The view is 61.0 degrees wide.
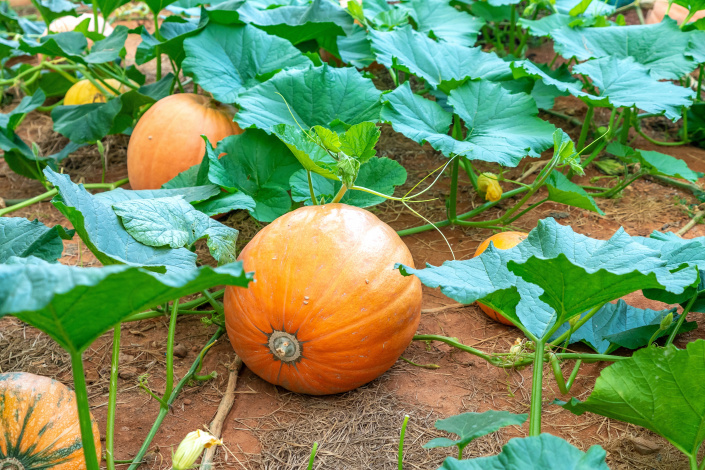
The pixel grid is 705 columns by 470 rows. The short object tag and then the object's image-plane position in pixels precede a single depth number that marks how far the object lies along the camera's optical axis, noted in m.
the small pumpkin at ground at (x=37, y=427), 1.44
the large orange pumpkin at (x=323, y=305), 1.72
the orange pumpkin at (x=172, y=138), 2.67
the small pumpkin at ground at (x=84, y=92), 3.49
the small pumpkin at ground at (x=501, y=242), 2.17
